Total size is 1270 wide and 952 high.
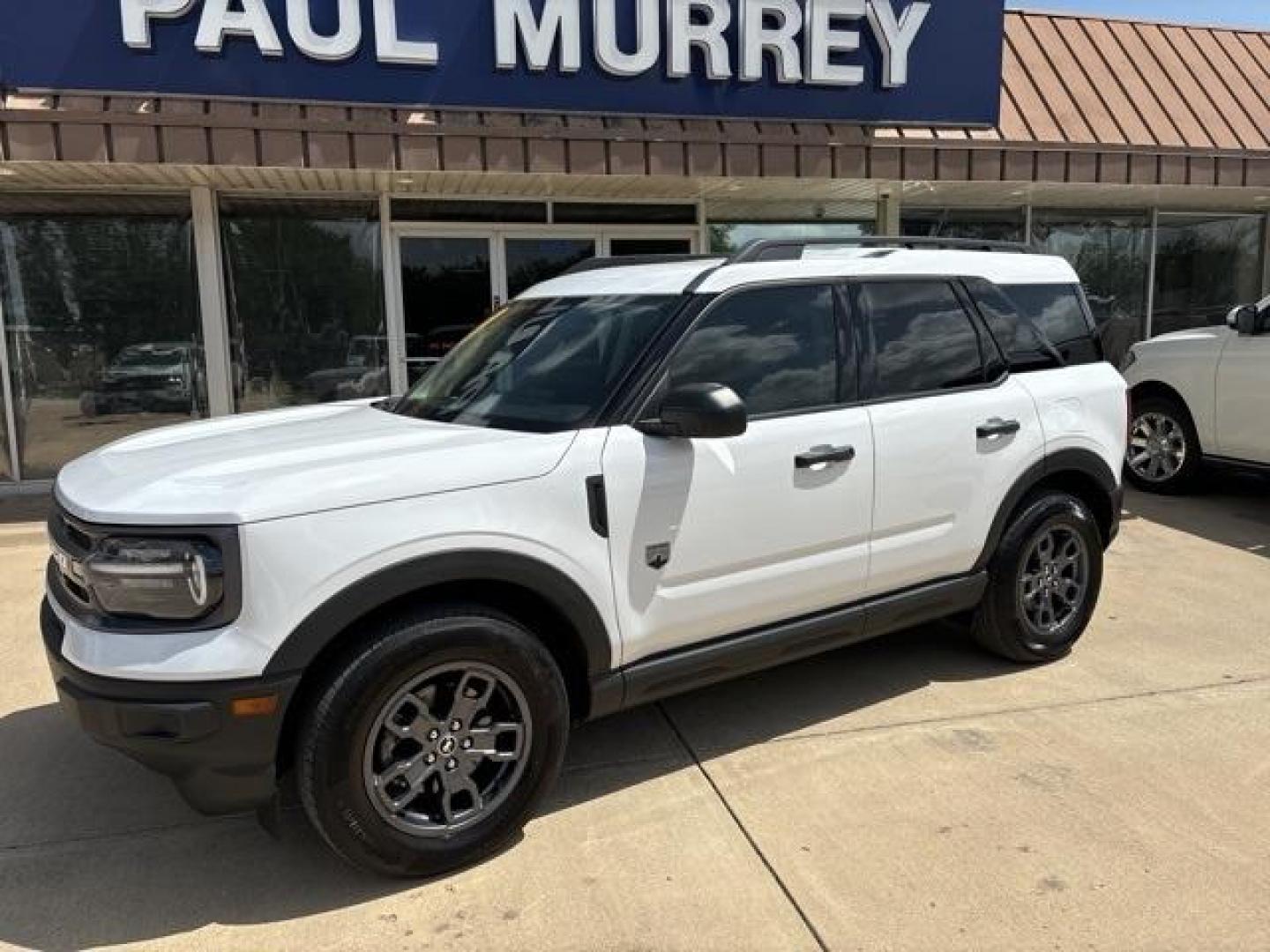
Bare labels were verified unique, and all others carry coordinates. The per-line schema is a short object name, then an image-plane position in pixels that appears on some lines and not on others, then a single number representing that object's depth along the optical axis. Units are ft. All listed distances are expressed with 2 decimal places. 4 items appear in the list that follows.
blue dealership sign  22.59
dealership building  23.03
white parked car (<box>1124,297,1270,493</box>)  24.35
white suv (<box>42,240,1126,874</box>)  8.48
